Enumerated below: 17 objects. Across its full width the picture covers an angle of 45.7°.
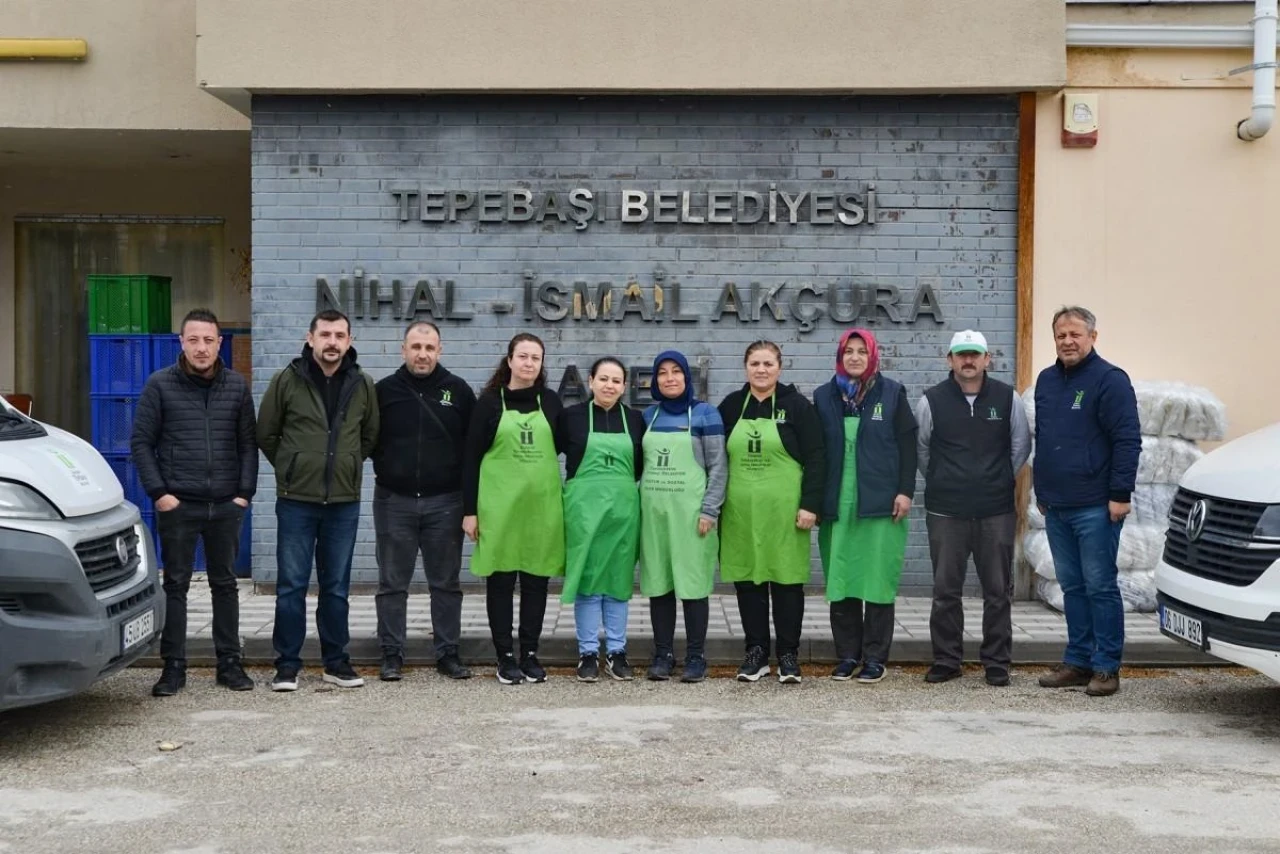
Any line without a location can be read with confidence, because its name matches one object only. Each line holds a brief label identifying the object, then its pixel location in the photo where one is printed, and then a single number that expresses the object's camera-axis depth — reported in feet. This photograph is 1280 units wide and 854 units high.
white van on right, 21.47
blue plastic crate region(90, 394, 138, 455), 37.42
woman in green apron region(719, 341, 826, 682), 26.25
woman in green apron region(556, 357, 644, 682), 26.32
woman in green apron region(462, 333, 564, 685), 26.27
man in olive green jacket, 25.59
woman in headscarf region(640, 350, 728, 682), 26.35
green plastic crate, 37.45
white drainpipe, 33.53
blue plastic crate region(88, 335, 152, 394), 37.42
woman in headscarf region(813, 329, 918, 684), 26.37
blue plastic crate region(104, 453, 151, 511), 37.68
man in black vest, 26.48
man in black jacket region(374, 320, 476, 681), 26.37
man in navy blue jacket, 25.36
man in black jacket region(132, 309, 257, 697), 24.89
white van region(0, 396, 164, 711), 20.30
